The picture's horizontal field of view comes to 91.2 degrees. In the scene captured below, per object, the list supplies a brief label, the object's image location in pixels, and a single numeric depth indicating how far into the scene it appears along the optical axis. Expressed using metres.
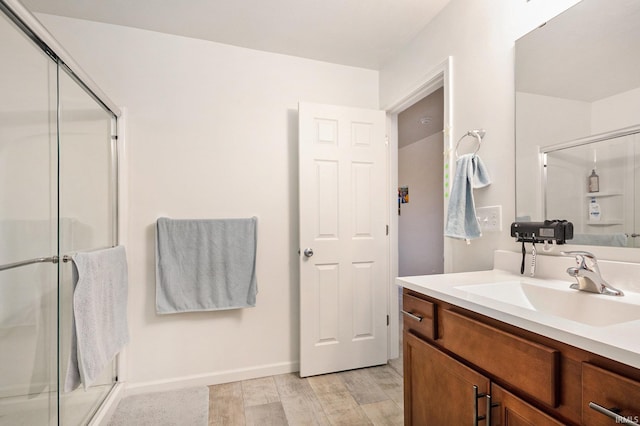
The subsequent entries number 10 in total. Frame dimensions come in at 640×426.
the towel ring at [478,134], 1.62
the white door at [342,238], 2.28
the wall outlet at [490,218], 1.52
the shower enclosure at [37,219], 1.30
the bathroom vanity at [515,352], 0.63
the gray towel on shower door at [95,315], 1.36
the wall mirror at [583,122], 1.06
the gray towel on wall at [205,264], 2.08
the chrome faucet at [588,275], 0.99
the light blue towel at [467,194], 1.56
